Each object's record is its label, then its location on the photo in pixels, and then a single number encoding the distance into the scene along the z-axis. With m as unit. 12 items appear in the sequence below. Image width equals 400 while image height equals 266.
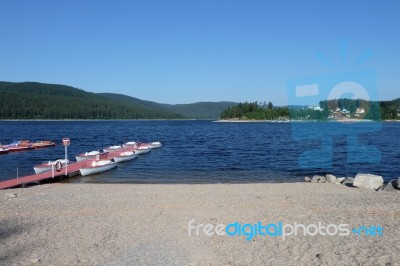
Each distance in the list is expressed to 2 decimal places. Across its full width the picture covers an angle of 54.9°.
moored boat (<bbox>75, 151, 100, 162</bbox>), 32.84
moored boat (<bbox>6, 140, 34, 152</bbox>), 44.03
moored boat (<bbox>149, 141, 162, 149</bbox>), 49.01
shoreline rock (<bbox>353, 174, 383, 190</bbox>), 17.36
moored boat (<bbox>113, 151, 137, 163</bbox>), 33.44
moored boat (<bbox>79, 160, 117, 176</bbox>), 24.69
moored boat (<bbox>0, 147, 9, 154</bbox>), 41.42
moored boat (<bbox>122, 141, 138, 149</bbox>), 44.81
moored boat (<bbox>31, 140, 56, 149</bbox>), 48.89
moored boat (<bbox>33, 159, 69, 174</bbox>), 24.64
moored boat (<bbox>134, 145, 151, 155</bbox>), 41.44
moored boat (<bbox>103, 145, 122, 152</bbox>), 41.47
